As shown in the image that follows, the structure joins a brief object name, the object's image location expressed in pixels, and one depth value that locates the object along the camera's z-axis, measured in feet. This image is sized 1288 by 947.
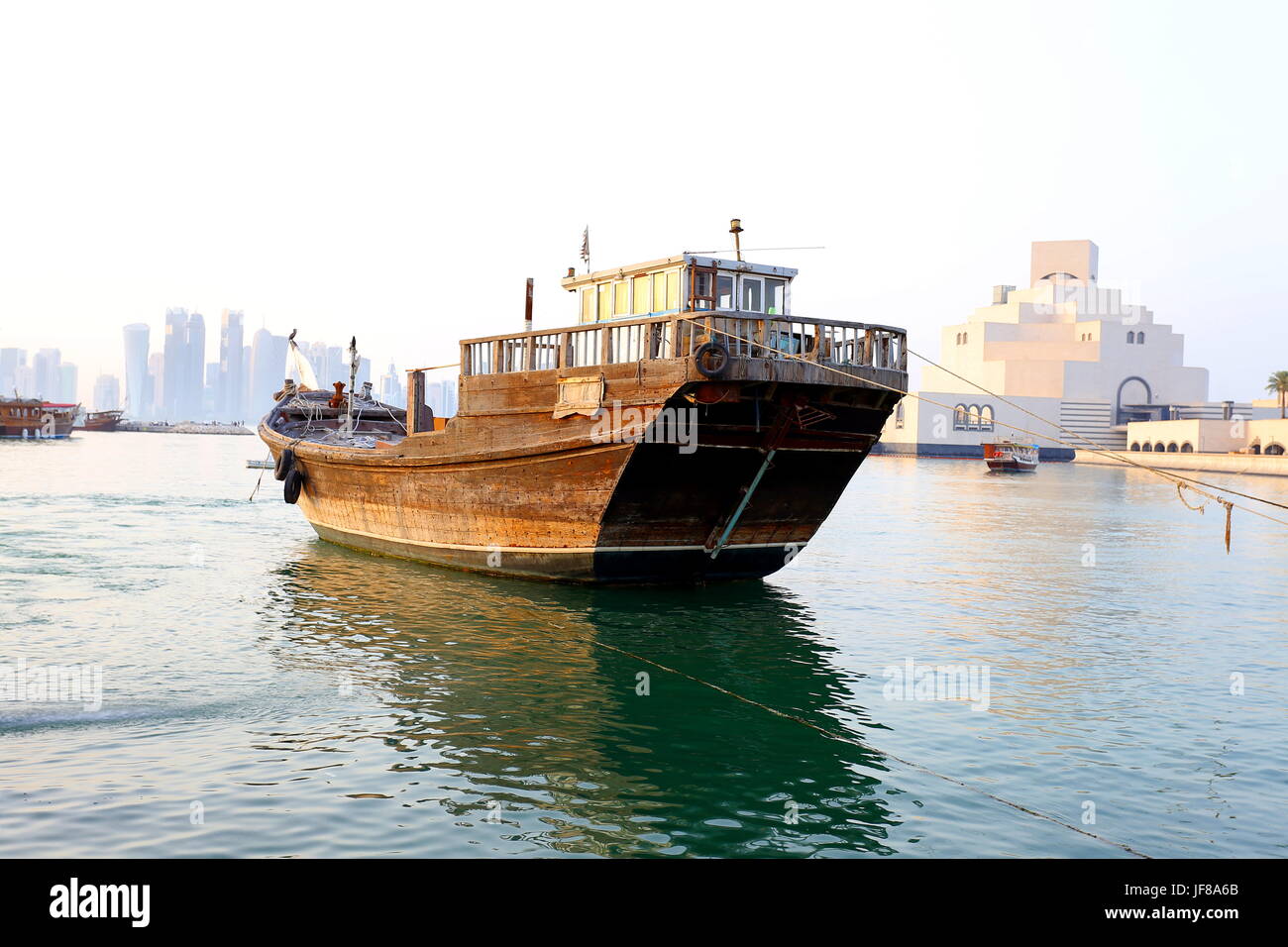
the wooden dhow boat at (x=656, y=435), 47.03
